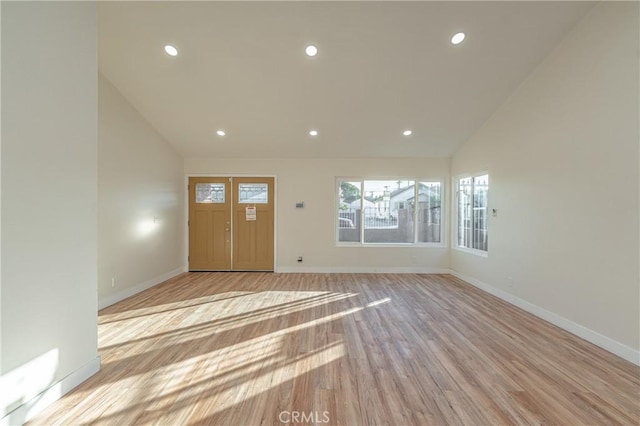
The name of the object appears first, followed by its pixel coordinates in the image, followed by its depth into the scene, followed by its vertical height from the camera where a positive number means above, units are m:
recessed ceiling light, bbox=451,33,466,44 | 3.11 +2.02
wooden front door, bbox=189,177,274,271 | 5.86 -0.36
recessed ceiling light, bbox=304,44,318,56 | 3.28 +1.97
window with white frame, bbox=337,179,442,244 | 5.89 +0.02
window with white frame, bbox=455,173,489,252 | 4.72 +0.02
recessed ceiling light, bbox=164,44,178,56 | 3.26 +1.96
